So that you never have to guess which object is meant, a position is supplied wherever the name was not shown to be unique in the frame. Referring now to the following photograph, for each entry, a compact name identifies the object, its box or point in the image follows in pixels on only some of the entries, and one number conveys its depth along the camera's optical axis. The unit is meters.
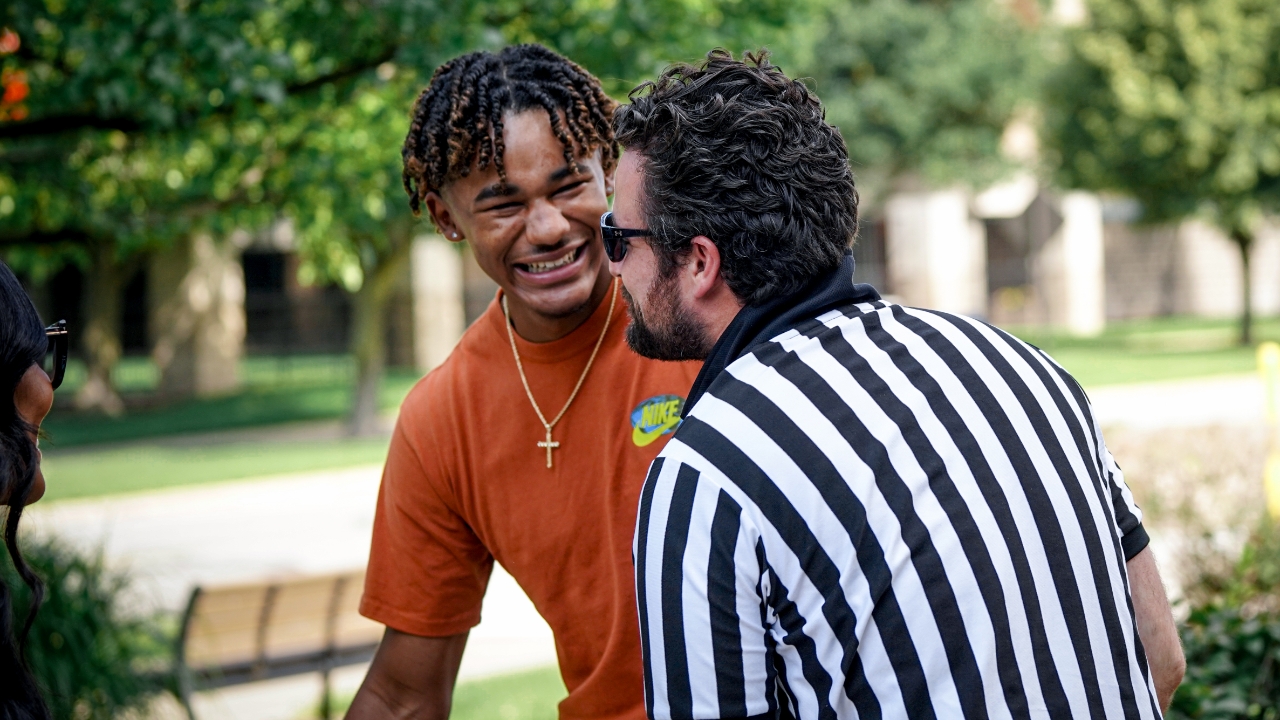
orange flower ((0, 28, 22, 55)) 4.75
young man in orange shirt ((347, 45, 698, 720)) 2.45
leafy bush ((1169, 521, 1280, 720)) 3.29
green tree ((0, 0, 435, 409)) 4.49
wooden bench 5.82
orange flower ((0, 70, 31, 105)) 5.07
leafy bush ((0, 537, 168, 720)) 4.88
